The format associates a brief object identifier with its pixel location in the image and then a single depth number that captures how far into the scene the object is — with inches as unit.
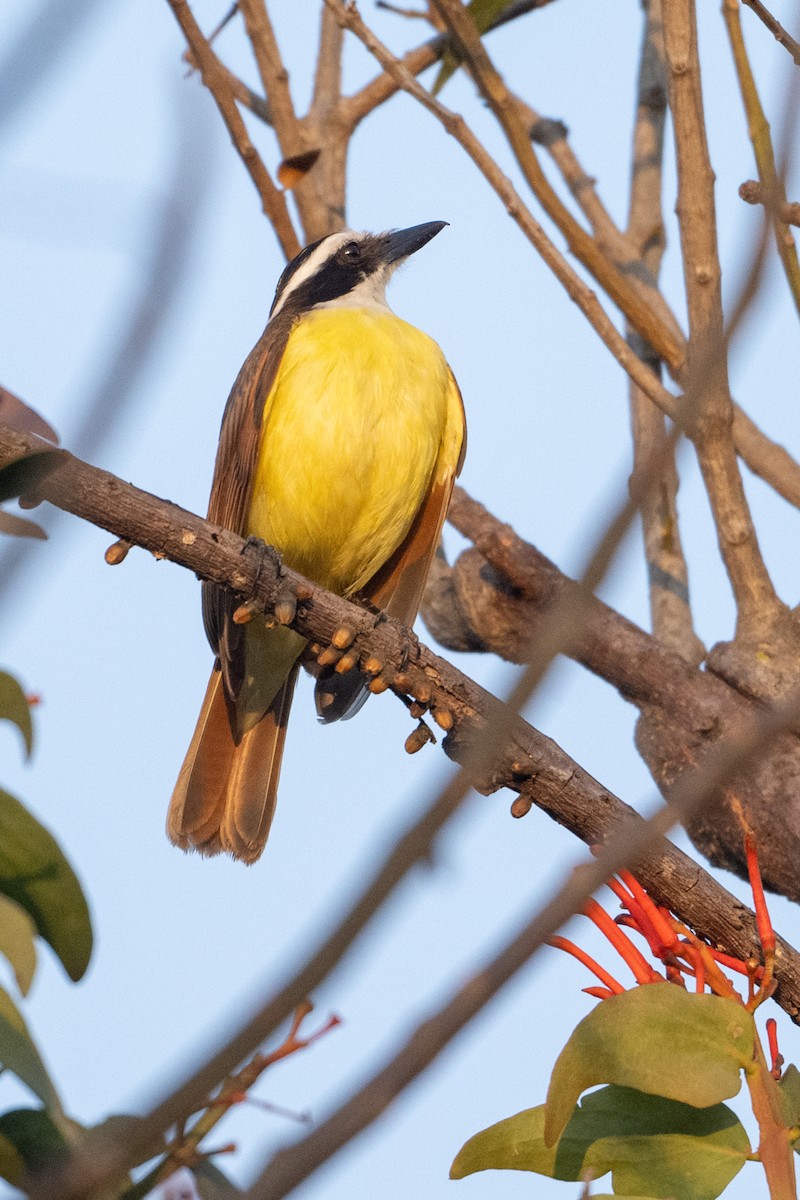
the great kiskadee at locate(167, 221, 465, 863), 329.1
